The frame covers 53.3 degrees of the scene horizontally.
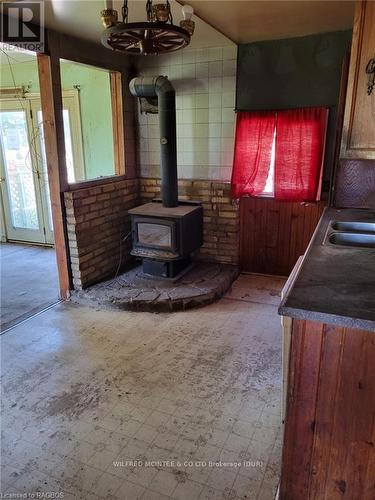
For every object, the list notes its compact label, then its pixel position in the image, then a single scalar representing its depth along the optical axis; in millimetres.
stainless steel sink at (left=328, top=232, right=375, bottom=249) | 2115
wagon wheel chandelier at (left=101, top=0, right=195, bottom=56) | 1643
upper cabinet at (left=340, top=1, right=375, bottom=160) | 2111
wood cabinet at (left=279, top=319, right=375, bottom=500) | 1234
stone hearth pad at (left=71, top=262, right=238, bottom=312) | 3352
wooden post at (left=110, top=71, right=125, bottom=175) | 4020
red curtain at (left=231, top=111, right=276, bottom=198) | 3684
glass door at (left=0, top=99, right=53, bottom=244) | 4969
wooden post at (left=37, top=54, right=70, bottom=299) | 3121
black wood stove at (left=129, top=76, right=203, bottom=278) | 3537
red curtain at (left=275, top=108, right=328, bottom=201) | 3498
